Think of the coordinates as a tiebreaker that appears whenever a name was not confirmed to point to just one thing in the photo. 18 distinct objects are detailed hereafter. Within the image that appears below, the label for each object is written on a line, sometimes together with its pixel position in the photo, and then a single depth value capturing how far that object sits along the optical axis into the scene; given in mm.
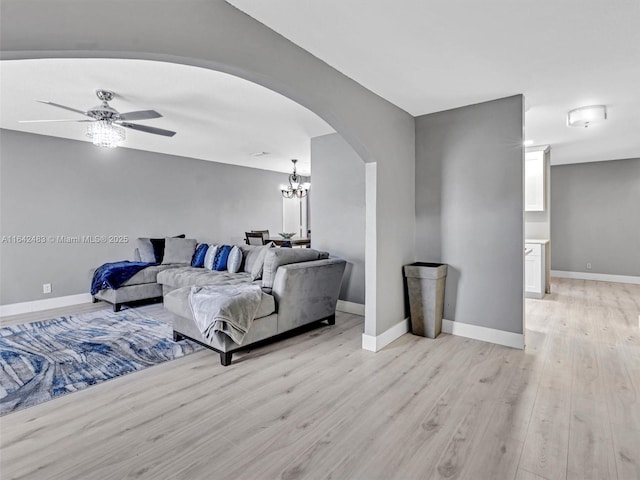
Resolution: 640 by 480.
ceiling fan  3238
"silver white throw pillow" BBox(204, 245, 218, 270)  5289
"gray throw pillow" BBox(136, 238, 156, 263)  5598
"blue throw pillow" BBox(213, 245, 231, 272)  5184
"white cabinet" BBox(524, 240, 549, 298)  5266
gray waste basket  3525
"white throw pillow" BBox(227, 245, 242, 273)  5027
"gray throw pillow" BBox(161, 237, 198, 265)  5629
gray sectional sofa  3150
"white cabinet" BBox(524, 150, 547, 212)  5430
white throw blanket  2842
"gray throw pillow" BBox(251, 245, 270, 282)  4059
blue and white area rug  2555
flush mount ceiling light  3647
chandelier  7990
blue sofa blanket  4723
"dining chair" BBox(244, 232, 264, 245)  6474
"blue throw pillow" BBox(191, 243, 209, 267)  5473
